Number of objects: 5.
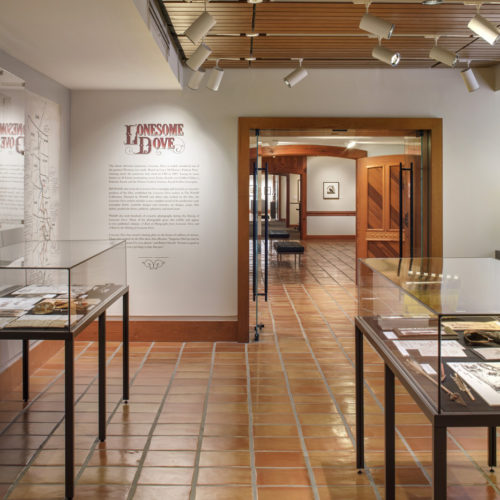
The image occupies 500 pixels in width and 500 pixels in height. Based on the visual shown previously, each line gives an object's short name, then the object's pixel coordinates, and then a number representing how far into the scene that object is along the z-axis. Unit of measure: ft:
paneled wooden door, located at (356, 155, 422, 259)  31.45
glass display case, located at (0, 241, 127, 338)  9.17
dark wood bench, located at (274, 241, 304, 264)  39.96
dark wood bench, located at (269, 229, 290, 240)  50.42
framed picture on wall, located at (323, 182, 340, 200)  65.26
